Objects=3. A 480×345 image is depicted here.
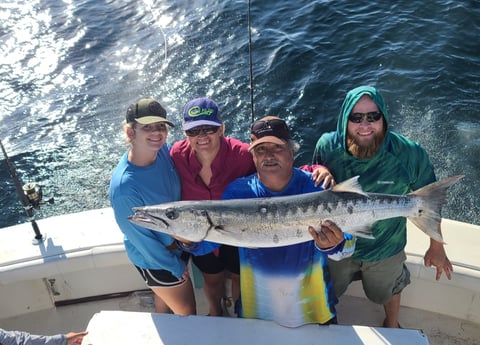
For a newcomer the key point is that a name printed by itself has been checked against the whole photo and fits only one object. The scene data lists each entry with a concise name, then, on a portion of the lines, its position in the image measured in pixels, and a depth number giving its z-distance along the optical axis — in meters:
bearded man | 3.11
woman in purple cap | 3.12
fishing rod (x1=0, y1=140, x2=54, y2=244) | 4.02
